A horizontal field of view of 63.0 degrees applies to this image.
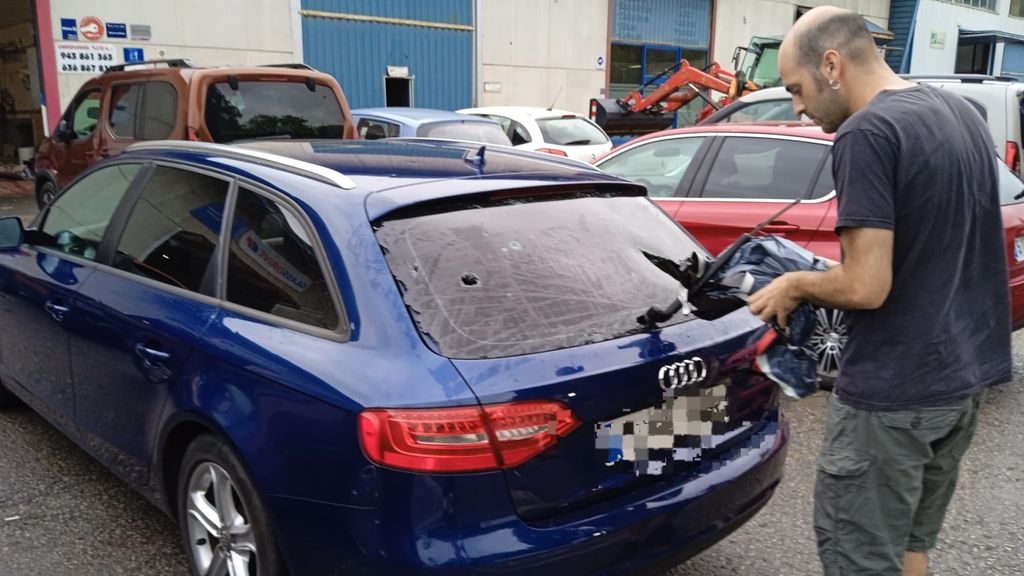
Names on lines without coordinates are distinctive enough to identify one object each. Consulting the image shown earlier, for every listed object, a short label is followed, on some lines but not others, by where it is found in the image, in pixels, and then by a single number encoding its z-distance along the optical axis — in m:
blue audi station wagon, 2.11
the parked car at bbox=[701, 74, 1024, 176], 7.12
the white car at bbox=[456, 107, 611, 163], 11.47
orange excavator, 15.80
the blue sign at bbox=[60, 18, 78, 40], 13.38
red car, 4.81
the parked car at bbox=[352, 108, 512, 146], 9.68
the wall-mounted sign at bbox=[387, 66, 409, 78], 17.57
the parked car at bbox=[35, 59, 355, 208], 7.12
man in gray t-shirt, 1.98
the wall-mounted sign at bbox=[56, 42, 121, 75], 13.45
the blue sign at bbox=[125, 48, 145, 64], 14.05
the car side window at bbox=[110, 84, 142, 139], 7.77
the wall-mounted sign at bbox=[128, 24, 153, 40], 14.09
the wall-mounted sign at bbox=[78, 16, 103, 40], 13.57
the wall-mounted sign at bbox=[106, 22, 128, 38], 13.89
